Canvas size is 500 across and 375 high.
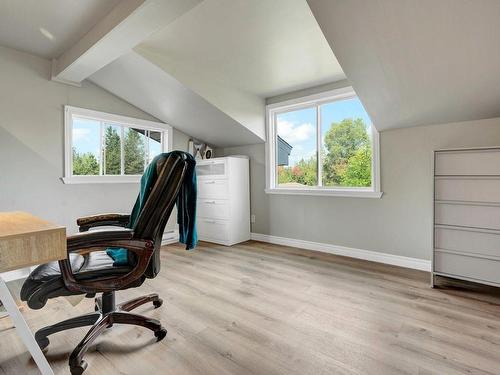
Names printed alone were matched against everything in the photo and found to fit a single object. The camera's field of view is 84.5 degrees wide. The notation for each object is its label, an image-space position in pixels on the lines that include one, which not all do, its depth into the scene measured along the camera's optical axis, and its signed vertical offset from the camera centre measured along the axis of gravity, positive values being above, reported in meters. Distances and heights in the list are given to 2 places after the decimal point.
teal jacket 1.70 -0.09
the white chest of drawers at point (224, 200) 3.87 -0.21
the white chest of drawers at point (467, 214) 2.15 -0.25
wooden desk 0.67 -0.16
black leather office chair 1.35 -0.44
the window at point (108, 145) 3.16 +0.55
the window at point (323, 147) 3.22 +0.49
